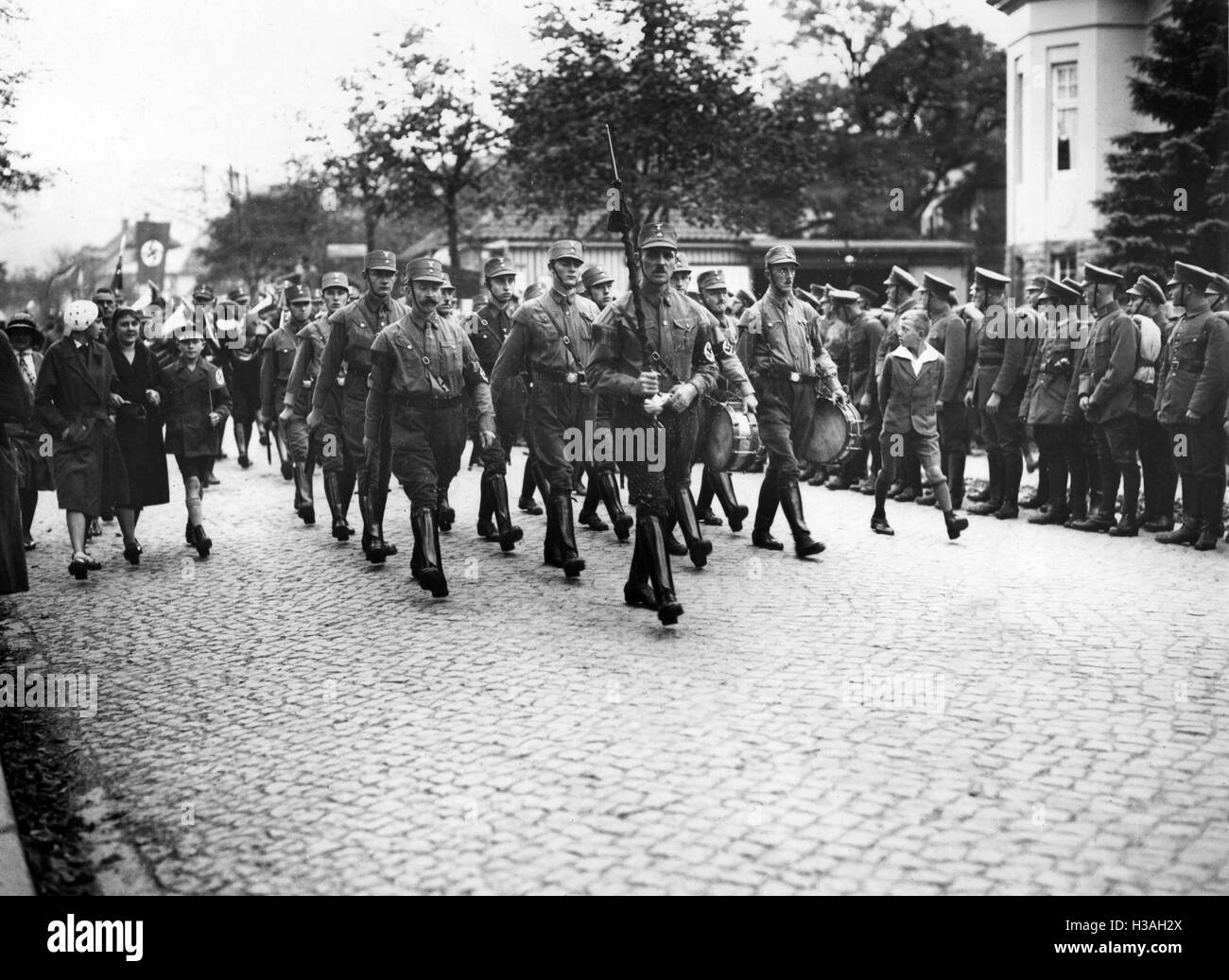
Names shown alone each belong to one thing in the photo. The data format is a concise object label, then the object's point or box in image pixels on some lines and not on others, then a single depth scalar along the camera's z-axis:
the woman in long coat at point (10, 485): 8.27
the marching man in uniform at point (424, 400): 9.91
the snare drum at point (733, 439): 9.40
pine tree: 21.25
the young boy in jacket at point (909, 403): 12.43
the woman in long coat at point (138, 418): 11.92
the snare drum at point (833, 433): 11.19
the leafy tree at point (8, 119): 9.39
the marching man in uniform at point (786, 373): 11.19
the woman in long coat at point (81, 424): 11.30
